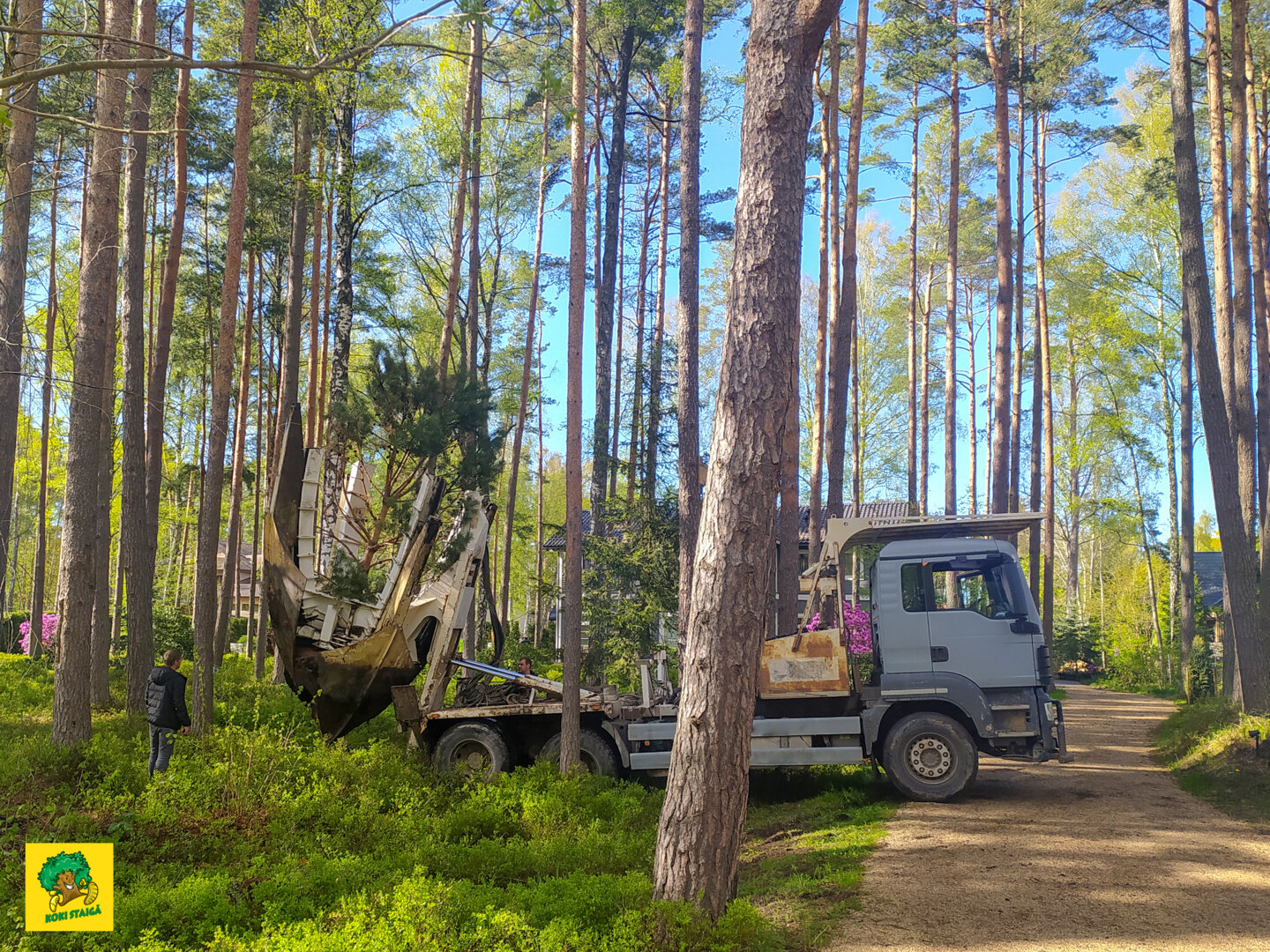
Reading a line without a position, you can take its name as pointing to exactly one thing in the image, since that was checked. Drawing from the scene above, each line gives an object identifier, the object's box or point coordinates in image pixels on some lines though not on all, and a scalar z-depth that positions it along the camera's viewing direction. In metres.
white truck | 9.29
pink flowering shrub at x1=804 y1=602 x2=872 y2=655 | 10.55
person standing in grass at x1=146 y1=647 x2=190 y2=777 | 9.03
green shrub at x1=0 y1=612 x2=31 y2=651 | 24.27
